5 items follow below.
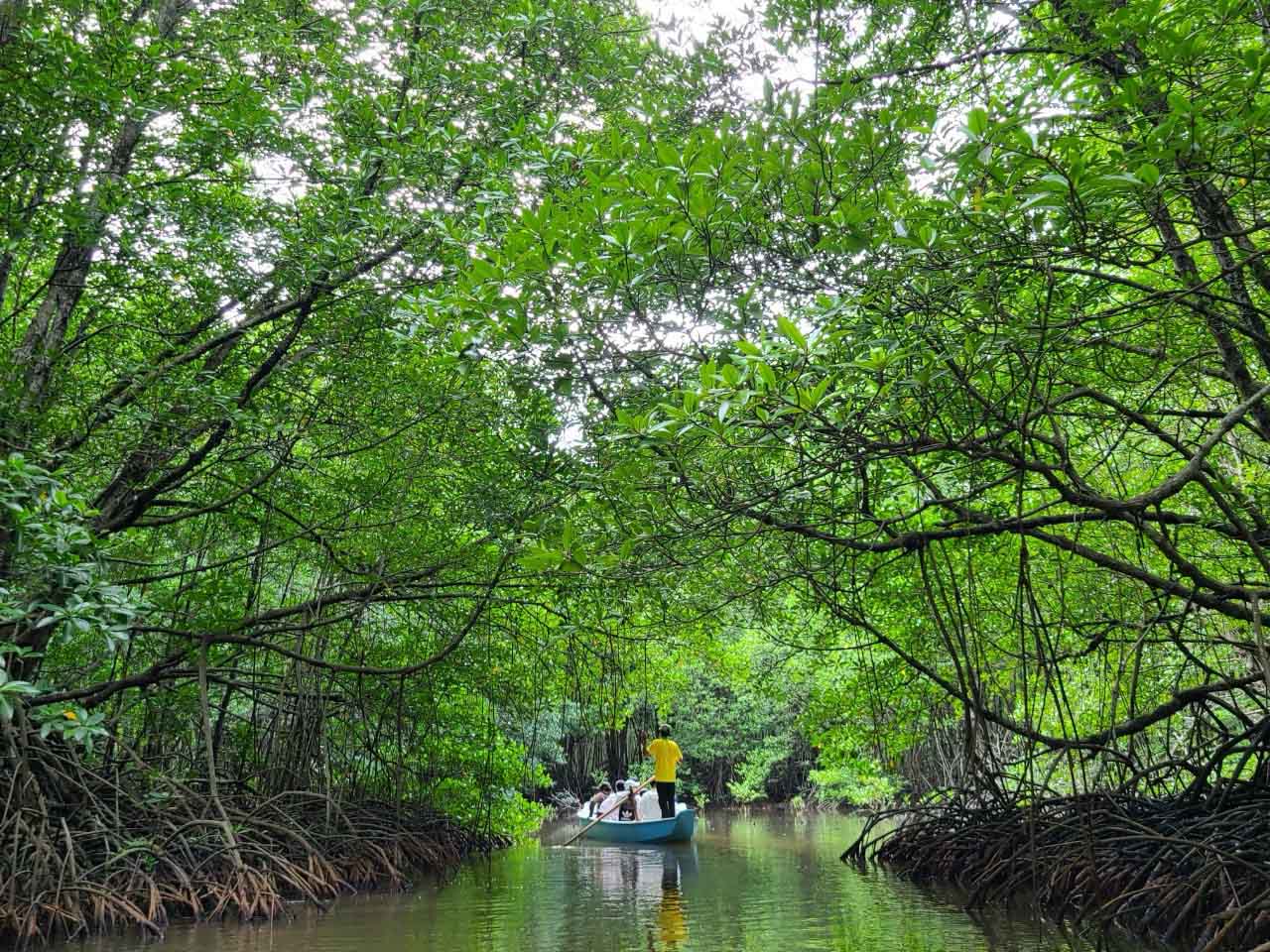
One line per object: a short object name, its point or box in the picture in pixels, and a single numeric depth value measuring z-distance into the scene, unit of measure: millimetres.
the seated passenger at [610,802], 11227
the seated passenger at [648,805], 11500
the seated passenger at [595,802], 12314
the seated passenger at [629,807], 11408
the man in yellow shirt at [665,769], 10573
